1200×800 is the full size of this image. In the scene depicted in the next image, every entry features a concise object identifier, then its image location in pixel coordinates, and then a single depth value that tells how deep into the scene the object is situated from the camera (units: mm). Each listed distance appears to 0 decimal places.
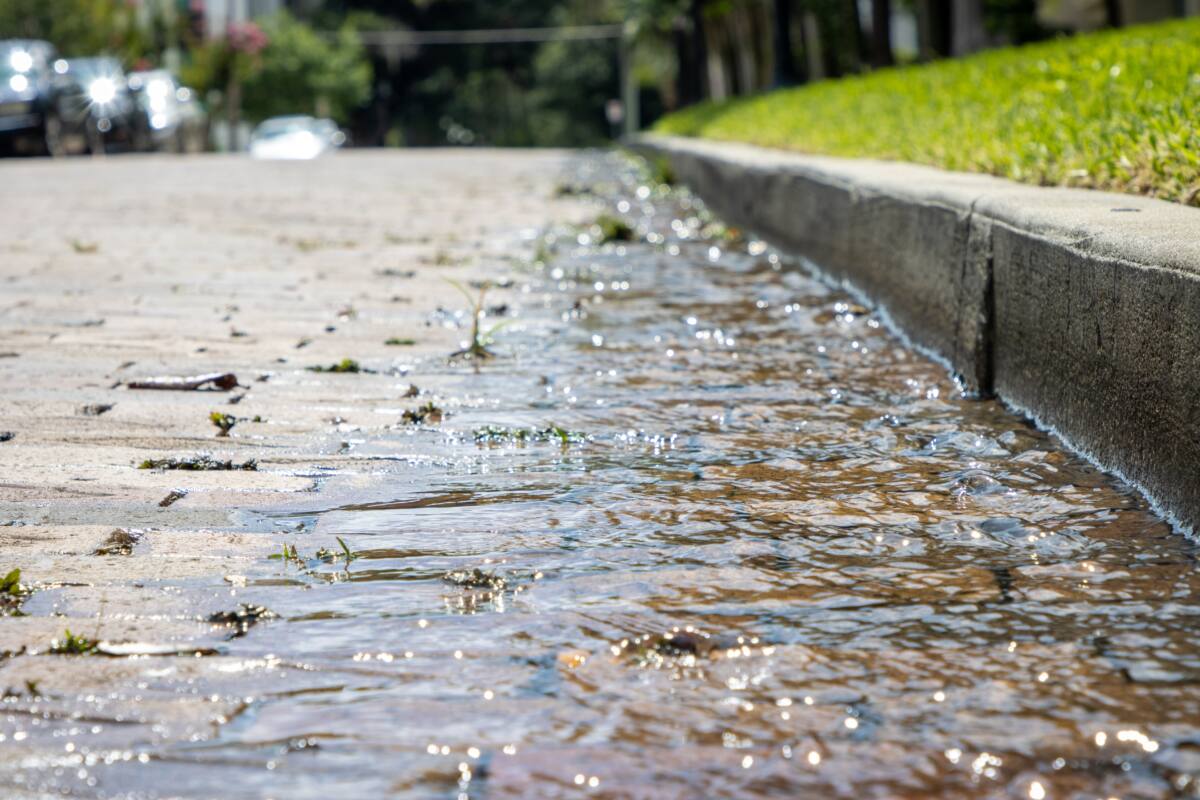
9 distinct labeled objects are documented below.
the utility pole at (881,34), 19156
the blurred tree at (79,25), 37125
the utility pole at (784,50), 23047
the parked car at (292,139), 36600
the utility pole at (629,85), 49281
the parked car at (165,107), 34438
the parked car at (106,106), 29562
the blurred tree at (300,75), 53594
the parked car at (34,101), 25891
